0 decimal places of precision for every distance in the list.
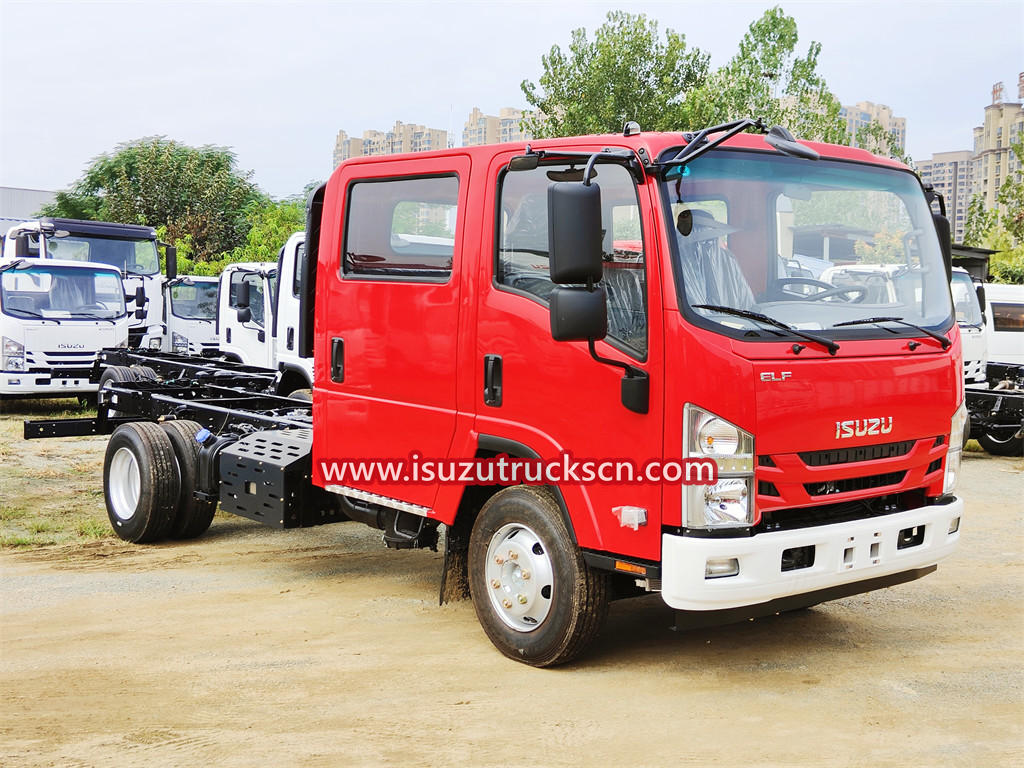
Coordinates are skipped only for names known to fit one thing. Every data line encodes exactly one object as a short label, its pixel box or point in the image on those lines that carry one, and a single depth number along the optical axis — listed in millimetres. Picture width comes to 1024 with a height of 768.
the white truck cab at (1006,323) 18406
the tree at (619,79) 37375
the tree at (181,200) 40000
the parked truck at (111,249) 18828
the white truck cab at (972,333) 14789
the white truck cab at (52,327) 15750
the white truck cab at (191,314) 21422
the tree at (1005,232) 29219
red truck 4582
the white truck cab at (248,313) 14694
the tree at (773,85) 26328
